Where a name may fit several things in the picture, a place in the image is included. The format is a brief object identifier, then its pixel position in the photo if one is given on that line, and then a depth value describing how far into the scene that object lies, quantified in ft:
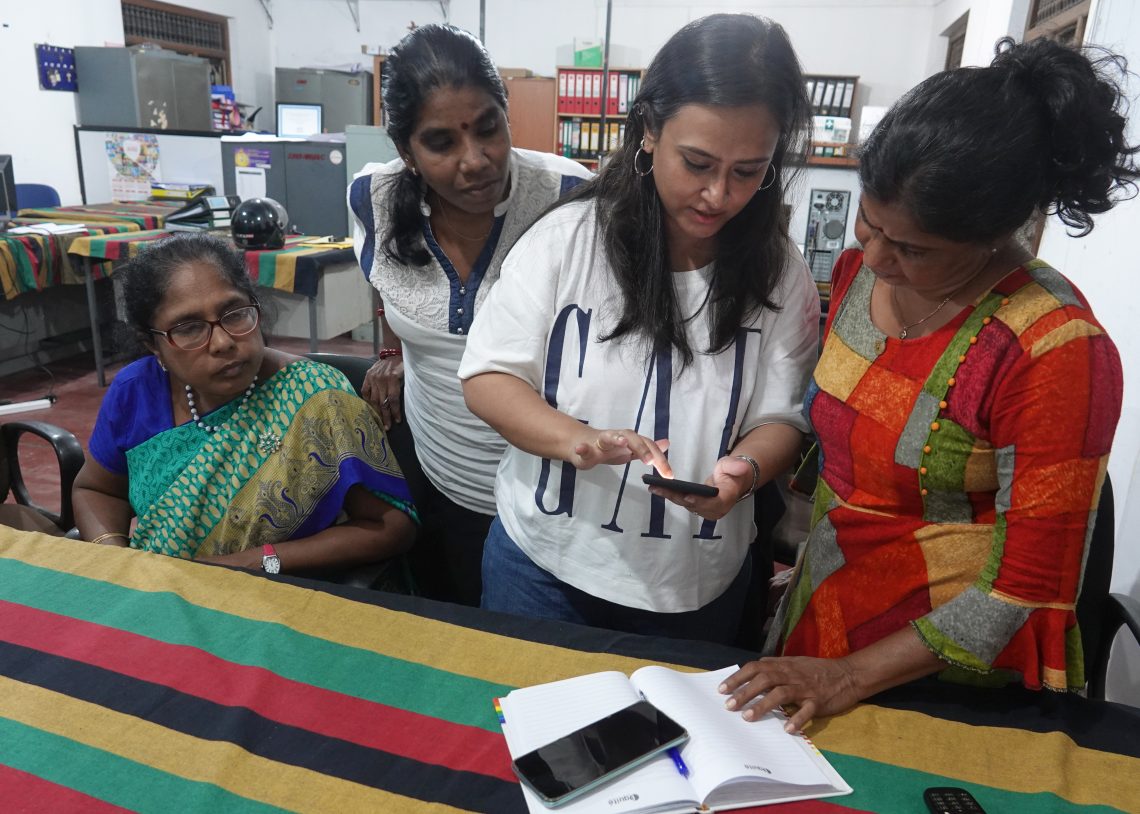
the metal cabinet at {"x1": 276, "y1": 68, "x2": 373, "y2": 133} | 27.66
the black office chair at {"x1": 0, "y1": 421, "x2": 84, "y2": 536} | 5.71
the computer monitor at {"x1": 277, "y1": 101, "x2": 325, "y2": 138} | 26.30
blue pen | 2.76
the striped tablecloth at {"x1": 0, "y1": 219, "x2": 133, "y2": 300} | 12.95
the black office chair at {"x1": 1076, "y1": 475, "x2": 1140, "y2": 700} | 4.04
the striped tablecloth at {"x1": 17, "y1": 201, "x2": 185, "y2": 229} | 15.26
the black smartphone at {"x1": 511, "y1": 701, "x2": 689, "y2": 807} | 2.66
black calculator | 2.64
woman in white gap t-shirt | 3.42
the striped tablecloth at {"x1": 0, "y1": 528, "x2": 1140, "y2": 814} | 2.73
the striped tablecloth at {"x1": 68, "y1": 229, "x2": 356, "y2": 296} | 12.27
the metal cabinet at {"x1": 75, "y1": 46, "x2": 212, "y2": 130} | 20.85
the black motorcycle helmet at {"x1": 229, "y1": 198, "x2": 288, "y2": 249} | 12.58
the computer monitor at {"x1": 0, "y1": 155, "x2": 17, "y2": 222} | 14.44
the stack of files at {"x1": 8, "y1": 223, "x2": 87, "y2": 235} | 13.71
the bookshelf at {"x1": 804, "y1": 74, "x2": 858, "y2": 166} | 22.98
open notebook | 2.65
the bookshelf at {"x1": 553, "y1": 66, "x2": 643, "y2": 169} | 23.38
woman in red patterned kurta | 2.73
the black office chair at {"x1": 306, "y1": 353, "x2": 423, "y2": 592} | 4.45
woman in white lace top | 4.30
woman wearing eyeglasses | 4.48
